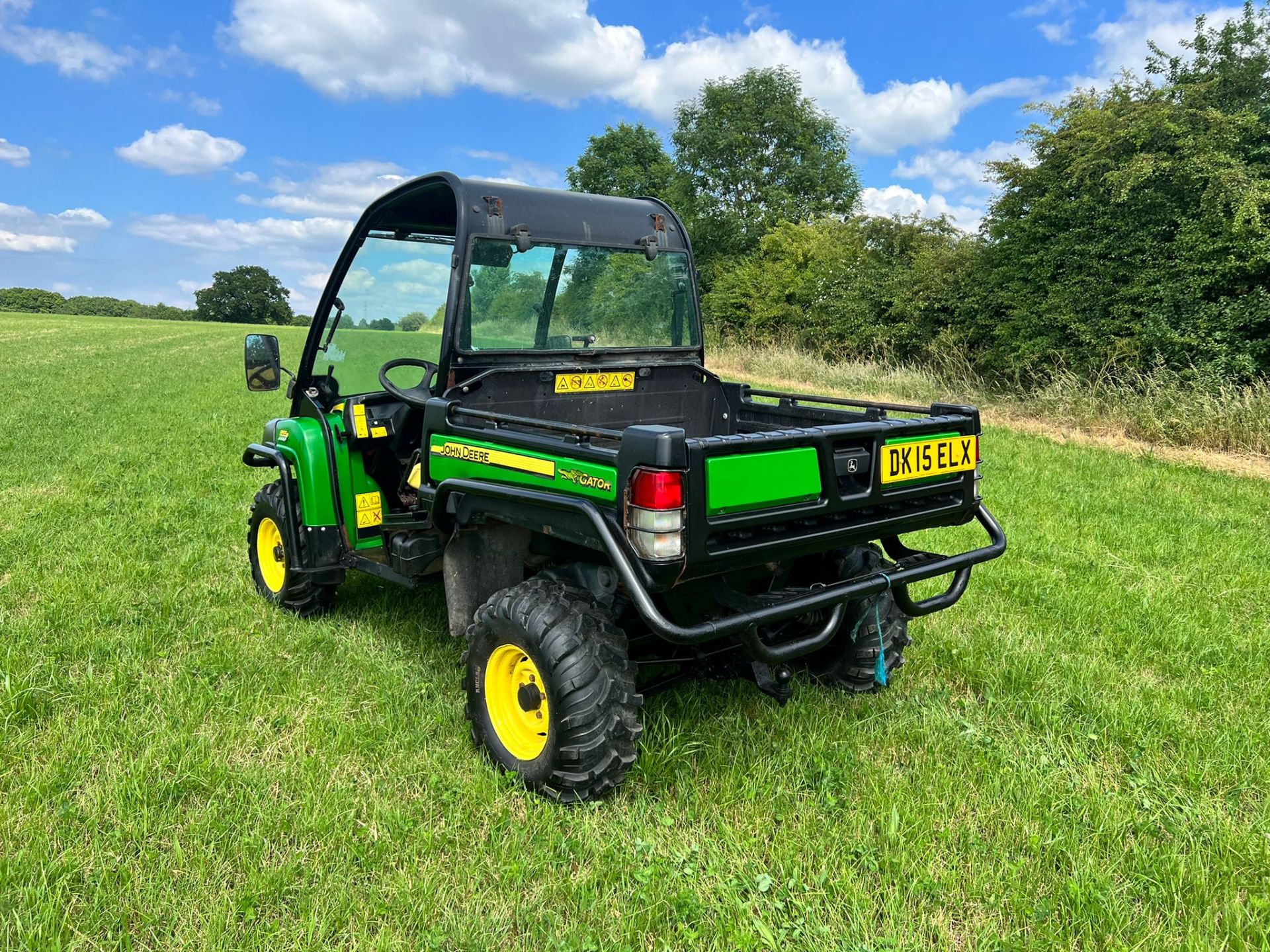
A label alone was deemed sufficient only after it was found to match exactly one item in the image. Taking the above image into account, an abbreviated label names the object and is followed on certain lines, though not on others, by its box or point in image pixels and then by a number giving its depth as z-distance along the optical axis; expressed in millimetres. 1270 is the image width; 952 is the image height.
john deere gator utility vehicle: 2555
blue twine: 3274
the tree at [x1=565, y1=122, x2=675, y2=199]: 49094
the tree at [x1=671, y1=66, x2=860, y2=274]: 36312
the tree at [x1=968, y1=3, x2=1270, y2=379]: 10844
